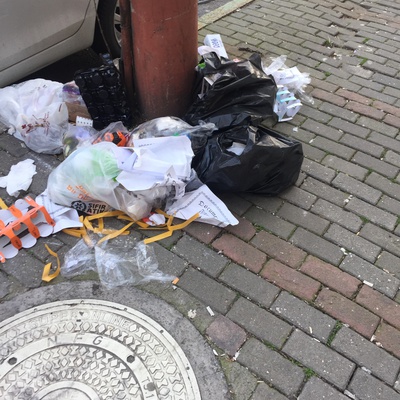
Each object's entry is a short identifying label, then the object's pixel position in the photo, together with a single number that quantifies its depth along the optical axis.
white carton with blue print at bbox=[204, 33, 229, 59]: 3.89
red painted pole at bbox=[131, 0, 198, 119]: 2.71
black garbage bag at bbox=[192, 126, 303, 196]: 2.65
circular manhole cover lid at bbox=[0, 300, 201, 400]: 1.90
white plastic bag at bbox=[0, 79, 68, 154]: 3.19
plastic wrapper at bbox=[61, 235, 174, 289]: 2.37
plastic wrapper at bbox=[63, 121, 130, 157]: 3.06
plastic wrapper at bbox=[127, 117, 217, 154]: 2.89
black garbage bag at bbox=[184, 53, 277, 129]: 2.98
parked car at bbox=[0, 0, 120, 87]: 3.10
